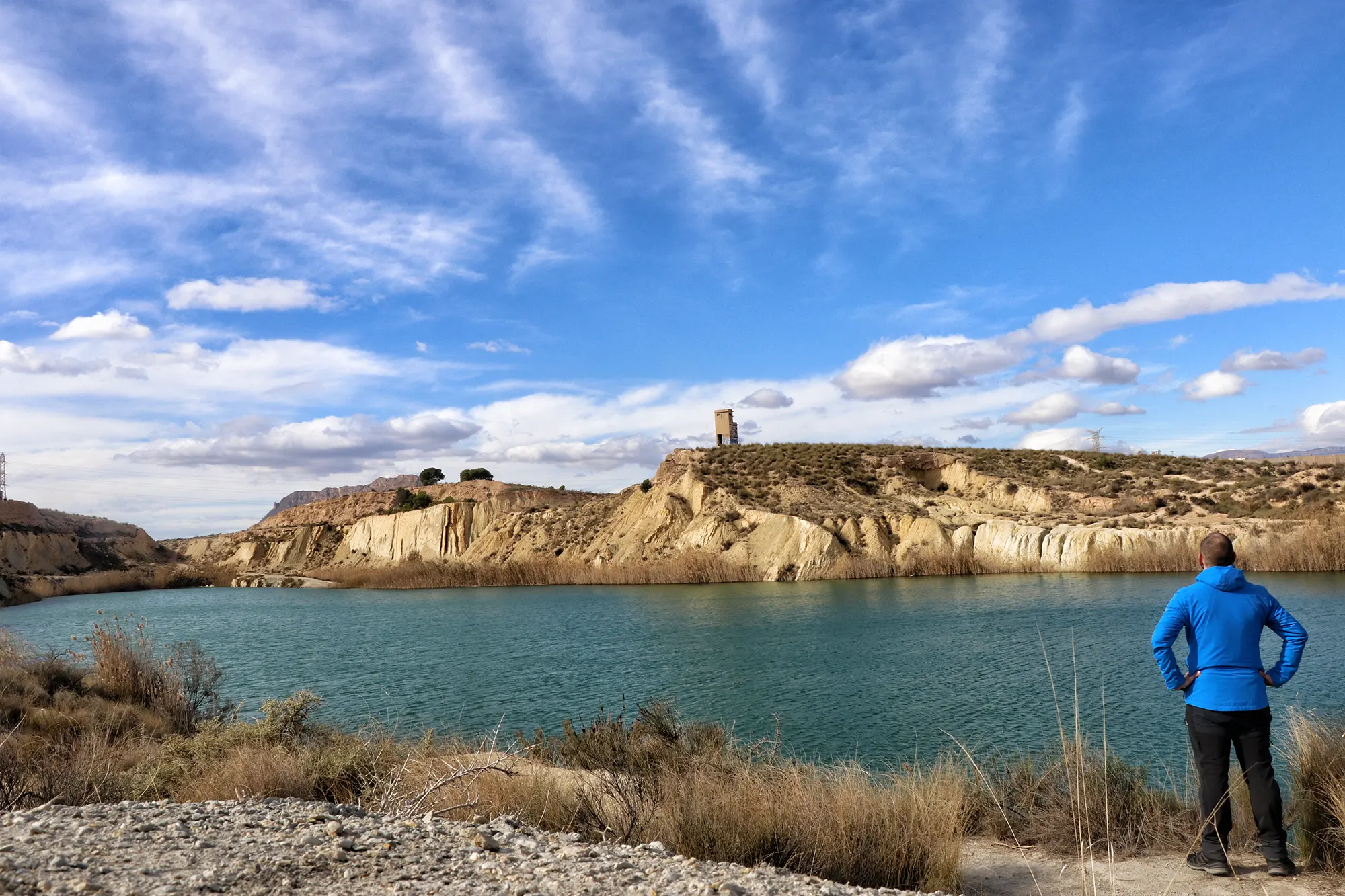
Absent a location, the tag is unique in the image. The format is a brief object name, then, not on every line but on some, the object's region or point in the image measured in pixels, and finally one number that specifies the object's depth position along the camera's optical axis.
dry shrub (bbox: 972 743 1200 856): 7.23
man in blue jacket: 5.87
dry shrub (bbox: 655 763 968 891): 6.20
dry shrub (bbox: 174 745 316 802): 7.70
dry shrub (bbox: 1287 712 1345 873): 6.20
